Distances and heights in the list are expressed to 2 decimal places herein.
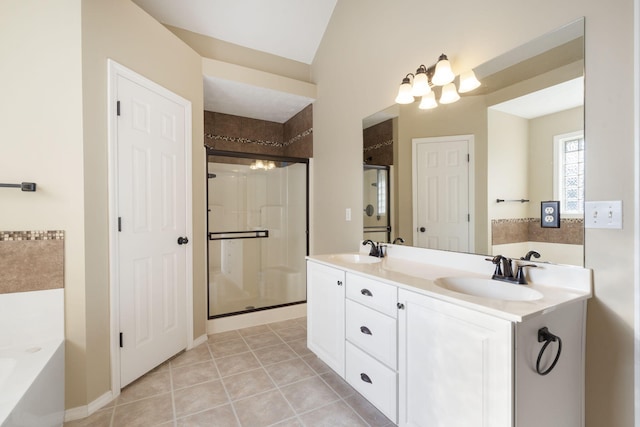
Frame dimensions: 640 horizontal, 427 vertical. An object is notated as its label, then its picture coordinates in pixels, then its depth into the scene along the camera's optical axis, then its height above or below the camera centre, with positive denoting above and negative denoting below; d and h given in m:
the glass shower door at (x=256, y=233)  3.01 -0.25
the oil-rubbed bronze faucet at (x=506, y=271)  1.39 -0.30
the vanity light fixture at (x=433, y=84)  1.71 +0.78
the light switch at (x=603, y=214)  1.16 -0.02
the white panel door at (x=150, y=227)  1.94 -0.12
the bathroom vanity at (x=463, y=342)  1.06 -0.57
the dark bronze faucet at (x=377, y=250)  2.31 -0.32
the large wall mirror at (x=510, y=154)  1.31 +0.30
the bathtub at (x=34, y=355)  1.25 -0.73
